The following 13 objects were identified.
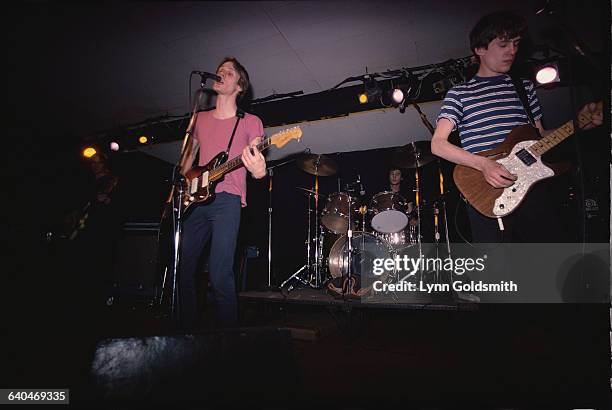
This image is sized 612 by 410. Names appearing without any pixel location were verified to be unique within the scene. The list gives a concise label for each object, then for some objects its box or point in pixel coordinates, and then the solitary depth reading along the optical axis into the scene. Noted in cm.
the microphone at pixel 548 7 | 155
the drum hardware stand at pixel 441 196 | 403
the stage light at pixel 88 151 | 695
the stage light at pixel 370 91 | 466
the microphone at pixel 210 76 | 241
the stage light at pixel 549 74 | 392
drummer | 663
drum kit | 524
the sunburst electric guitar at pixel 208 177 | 249
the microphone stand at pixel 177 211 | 192
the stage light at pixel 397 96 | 461
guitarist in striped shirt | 192
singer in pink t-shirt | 234
